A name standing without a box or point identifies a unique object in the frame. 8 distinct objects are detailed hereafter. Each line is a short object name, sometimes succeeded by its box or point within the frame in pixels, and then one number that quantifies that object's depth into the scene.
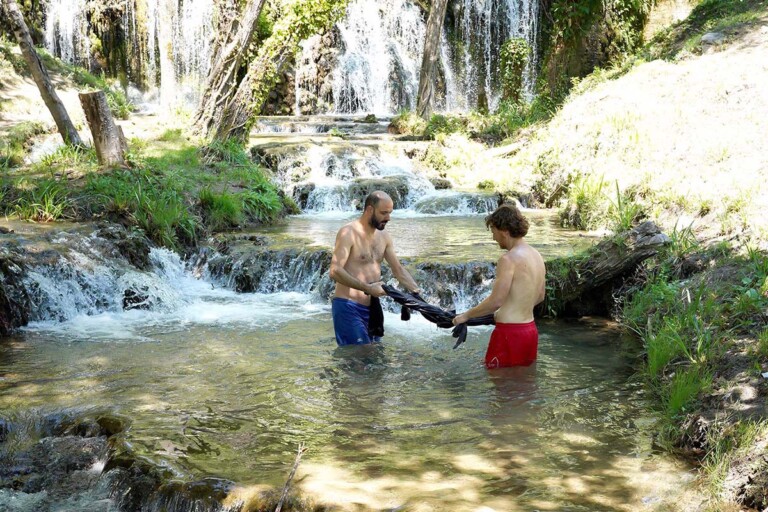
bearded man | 6.62
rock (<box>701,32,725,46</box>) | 16.42
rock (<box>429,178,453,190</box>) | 16.55
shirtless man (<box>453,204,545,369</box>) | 5.95
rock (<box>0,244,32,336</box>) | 8.30
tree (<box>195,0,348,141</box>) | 16.58
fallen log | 8.23
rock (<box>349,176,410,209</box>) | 15.31
